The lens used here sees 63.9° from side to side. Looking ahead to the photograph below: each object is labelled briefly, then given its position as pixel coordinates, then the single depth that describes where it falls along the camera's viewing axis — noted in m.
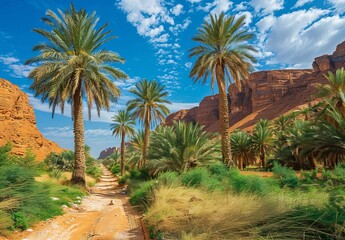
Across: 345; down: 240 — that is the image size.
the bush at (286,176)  11.63
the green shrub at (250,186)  8.08
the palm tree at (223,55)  17.78
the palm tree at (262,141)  33.34
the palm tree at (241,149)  35.32
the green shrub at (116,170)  50.19
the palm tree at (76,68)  17.27
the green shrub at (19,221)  7.01
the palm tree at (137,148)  34.02
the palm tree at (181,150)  16.16
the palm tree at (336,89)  21.50
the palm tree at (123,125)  40.75
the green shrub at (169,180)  11.22
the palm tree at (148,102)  27.70
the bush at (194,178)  10.98
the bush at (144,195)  10.96
